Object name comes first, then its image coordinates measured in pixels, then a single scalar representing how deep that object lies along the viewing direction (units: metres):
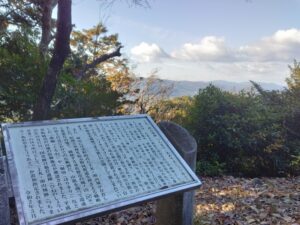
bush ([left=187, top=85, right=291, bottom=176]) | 5.57
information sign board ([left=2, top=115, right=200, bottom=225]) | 1.48
